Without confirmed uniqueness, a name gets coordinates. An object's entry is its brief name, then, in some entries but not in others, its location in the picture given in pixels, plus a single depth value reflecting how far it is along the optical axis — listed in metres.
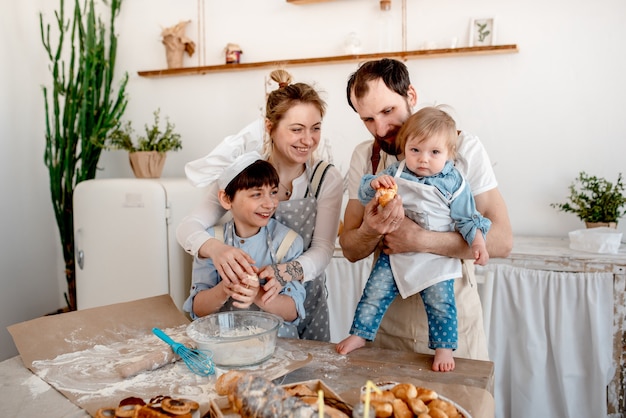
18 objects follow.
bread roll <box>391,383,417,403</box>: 0.91
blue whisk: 1.16
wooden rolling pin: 1.15
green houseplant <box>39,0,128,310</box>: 3.41
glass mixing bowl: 1.17
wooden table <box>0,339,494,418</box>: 1.04
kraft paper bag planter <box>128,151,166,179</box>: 3.21
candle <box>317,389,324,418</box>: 0.71
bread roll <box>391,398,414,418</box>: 0.87
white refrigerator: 2.83
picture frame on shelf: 2.81
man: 1.43
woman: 1.63
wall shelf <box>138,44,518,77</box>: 2.78
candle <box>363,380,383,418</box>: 0.73
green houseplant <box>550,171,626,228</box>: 2.55
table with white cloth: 2.26
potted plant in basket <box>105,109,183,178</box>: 3.22
